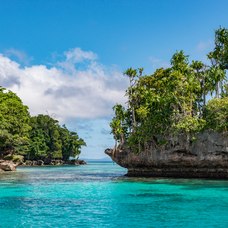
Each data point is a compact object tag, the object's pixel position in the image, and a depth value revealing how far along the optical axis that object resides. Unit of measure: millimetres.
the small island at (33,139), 57125
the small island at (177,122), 38531
